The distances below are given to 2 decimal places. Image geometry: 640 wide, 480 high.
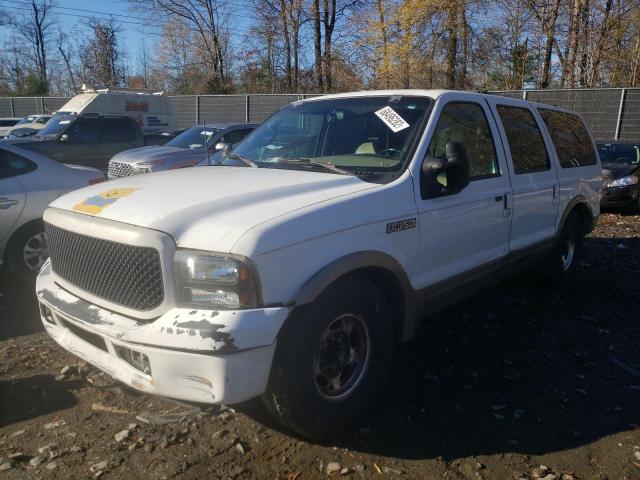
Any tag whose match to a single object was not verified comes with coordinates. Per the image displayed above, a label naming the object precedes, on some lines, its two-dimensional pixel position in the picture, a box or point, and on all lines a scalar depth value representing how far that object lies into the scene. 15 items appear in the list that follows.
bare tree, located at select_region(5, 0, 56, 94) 52.34
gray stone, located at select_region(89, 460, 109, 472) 2.74
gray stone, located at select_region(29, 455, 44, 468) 2.77
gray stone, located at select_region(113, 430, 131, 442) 3.00
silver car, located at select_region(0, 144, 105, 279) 5.27
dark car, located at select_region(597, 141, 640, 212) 10.49
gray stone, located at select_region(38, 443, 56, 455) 2.87
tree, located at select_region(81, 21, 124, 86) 49.38
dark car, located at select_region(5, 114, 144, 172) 11.04
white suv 2.46
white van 18.27
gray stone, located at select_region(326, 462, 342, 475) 2.76
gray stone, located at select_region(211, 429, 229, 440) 3.04
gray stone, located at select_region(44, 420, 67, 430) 3.10
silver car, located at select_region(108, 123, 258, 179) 9.38
